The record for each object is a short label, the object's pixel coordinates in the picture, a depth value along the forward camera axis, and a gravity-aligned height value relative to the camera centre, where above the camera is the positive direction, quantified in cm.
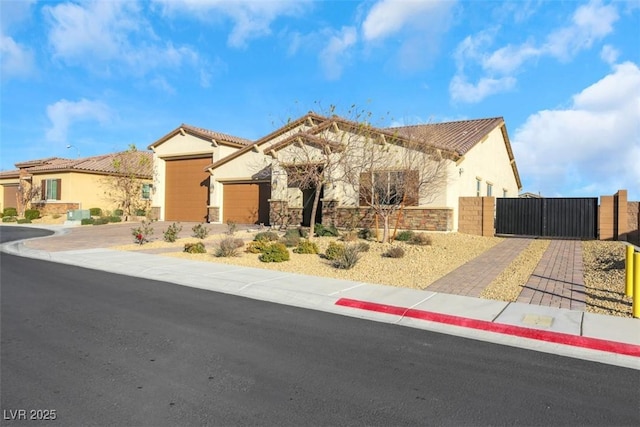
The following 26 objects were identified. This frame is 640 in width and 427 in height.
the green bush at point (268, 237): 1673 -99
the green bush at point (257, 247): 1414 -119
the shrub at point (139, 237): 1697 -108
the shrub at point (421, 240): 1591 -94
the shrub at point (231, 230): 1929 -83
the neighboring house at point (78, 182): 3409 +231
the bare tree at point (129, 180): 3484 +255
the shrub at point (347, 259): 1143 -126
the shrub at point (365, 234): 1794 -85
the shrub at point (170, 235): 1793 -105
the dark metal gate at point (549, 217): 1948 +6
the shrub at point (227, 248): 1378 -122
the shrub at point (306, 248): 1432 -120
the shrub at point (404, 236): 1675 -84
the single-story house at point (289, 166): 1970 +259
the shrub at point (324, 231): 1883 -78
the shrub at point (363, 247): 1399 -111
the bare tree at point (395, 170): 1767 +201
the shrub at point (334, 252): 1261 -116
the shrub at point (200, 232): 1906 -94
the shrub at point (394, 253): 1315 -119
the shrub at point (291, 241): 1589 -108
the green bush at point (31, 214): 3397 -47
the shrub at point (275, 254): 1263 -127
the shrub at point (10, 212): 3716 -36
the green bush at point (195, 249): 1464 -132
